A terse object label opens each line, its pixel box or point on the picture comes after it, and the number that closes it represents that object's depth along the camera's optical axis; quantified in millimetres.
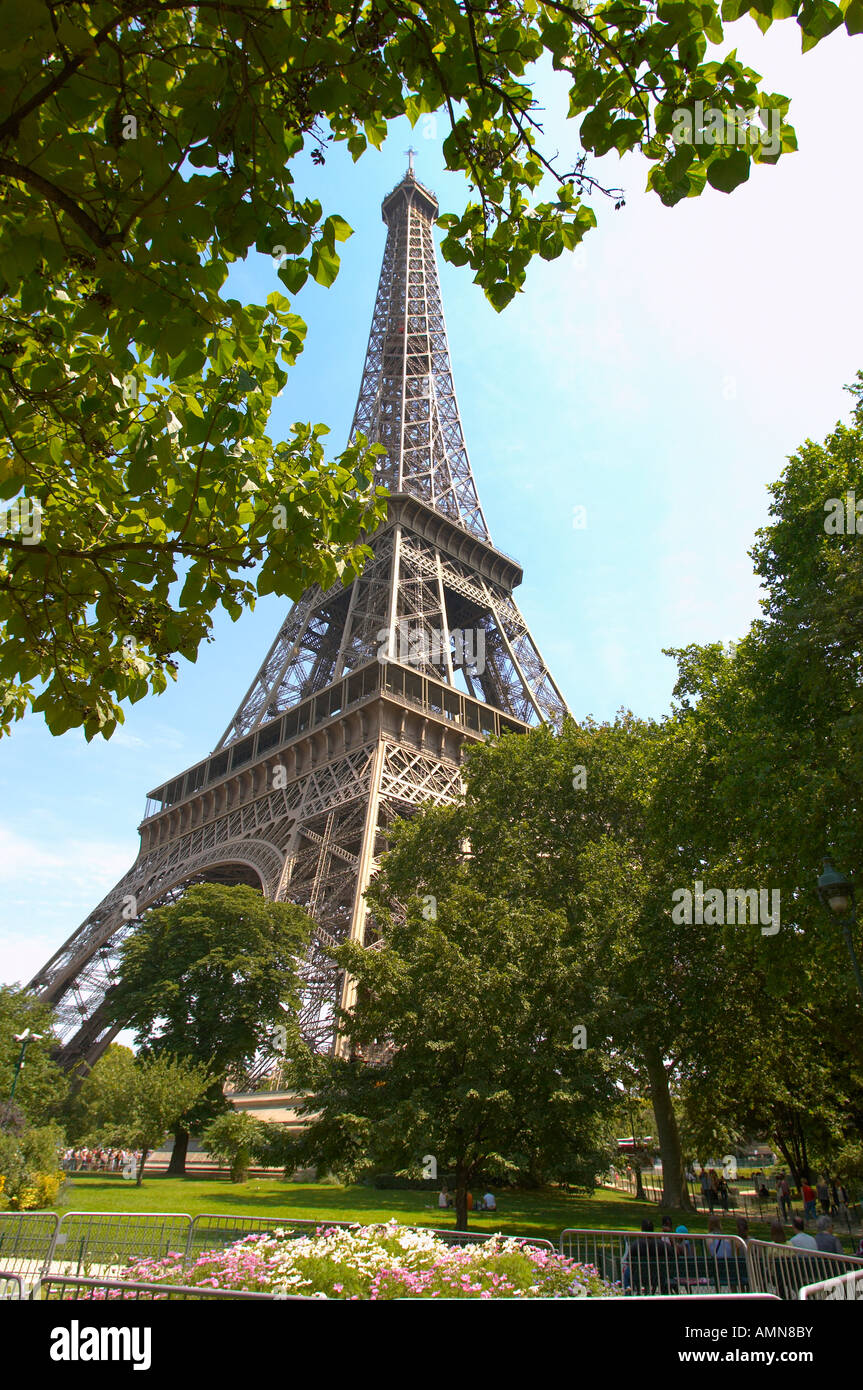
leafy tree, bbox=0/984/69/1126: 37125
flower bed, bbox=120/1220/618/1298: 6512
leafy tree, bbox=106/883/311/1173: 32594
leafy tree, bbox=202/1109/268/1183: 25073
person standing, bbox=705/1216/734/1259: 10378
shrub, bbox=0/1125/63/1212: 19109
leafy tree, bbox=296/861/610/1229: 14320
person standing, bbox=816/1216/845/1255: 13938
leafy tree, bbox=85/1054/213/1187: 27625
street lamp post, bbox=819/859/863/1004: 10633
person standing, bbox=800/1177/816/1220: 23203
